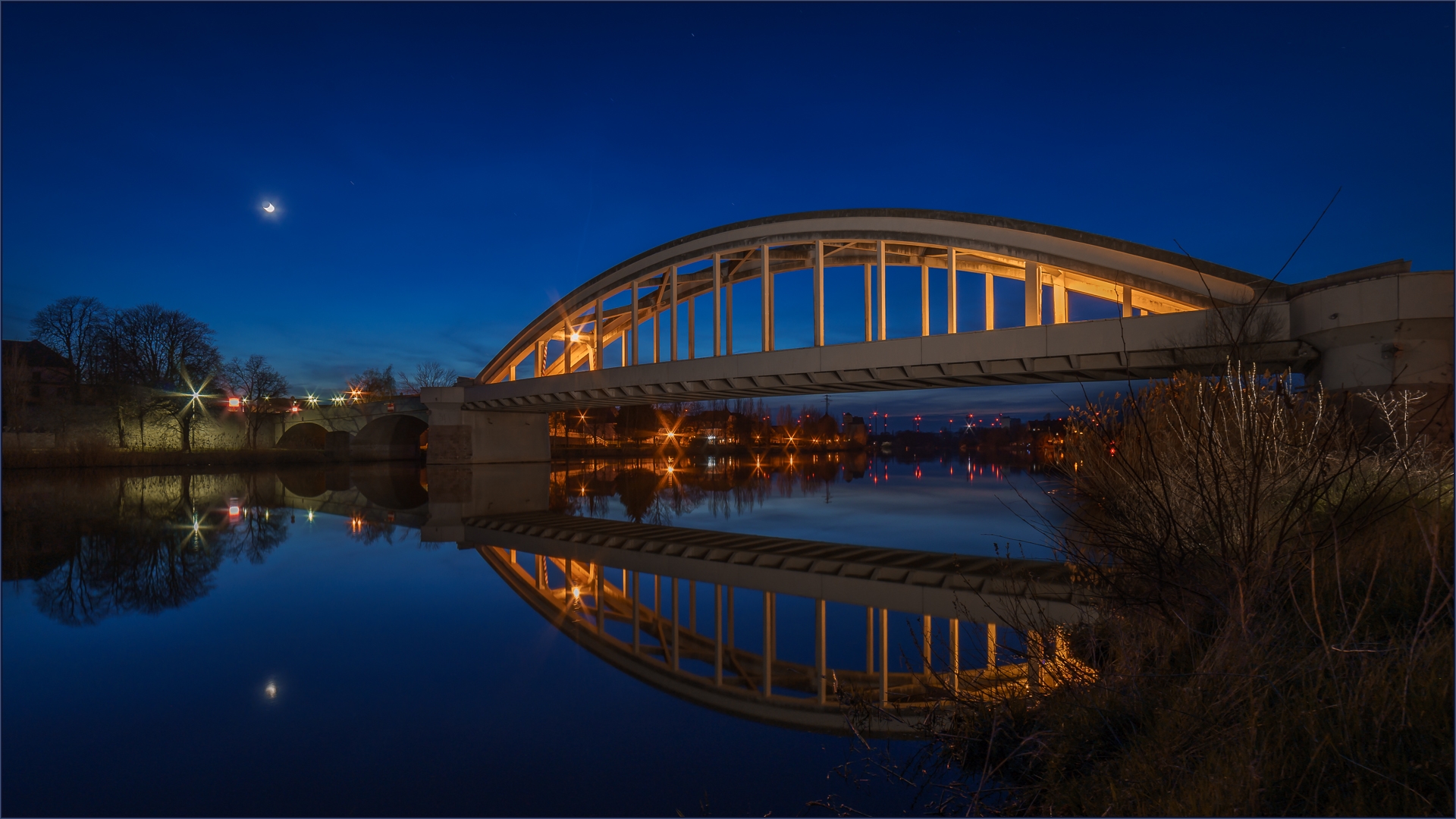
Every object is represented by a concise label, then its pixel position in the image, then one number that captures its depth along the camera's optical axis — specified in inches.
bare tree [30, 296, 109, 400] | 1796.3
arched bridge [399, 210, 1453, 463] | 512.1
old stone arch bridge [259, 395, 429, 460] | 2017.7
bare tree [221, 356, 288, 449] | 1913.1
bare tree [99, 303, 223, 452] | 1782.7
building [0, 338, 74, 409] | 1418.6
